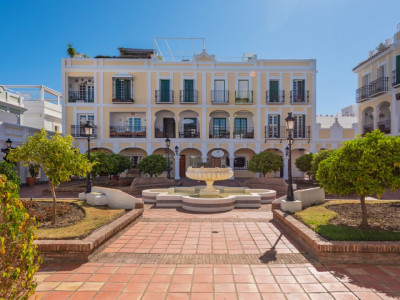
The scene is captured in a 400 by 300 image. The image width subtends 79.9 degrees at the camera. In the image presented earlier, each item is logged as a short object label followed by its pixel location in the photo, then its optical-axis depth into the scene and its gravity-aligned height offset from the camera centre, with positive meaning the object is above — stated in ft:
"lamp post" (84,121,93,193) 32.68 +3.16
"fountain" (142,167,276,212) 28.81 -6.14
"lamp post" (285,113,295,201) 25.31 +2.17
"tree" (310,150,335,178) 42.83 -1.07
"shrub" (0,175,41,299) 6.73 -2.86
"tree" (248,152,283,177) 50.14 -2.35
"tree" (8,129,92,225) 19.35 -0.42
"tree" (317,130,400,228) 16.61 -1.04
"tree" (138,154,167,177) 50.37 -2.74
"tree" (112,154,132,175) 50.04 -2.57
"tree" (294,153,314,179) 51.19 -2.20
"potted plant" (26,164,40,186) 55.52 -6.80
